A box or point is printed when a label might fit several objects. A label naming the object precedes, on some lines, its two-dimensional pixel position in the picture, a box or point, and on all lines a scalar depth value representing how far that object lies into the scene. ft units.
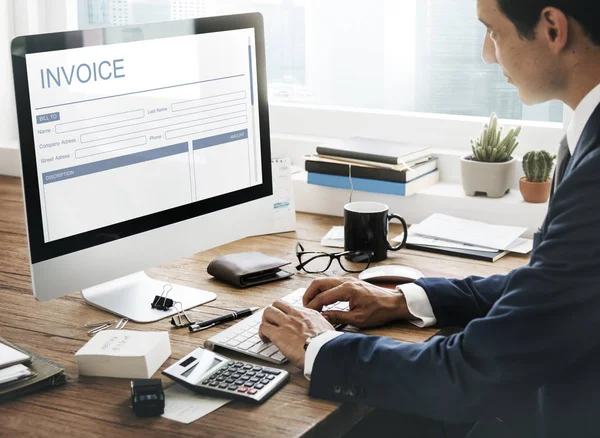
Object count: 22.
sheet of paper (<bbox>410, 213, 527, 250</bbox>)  6.61
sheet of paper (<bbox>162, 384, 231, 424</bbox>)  4.03
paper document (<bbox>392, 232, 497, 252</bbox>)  6.56
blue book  7.27
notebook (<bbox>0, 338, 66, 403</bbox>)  4.18
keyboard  4.67
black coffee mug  6.33
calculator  4.20
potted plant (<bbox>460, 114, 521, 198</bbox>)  7.16
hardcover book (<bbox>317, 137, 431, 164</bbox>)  7.32
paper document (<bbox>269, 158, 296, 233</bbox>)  6.97
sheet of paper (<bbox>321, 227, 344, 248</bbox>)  6.73
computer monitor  4.86
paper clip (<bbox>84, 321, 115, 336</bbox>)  5.03
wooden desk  3.95
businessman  3.80
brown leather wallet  5.85
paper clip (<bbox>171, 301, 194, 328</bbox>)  5.15
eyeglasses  6.17
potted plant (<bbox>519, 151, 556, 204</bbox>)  7.01
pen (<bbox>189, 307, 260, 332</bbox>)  5.09
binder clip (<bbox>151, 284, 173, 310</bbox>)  5.37
